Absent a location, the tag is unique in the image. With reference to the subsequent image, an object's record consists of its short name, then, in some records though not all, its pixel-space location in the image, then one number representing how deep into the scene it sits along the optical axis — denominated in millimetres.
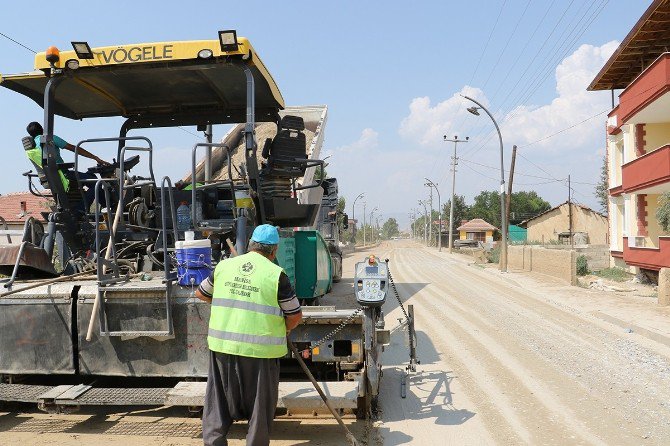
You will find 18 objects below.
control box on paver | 4695
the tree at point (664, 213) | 17177
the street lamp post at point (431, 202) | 75012
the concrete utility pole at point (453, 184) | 46812
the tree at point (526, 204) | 97250
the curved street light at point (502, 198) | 24095
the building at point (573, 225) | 52312
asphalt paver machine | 4527
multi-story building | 16594
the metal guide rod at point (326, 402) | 4172
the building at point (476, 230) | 76000
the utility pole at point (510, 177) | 29025
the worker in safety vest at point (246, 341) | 3621
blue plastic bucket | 4492
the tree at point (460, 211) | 88775
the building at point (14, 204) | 30016
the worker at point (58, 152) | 5559
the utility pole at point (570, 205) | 46131
